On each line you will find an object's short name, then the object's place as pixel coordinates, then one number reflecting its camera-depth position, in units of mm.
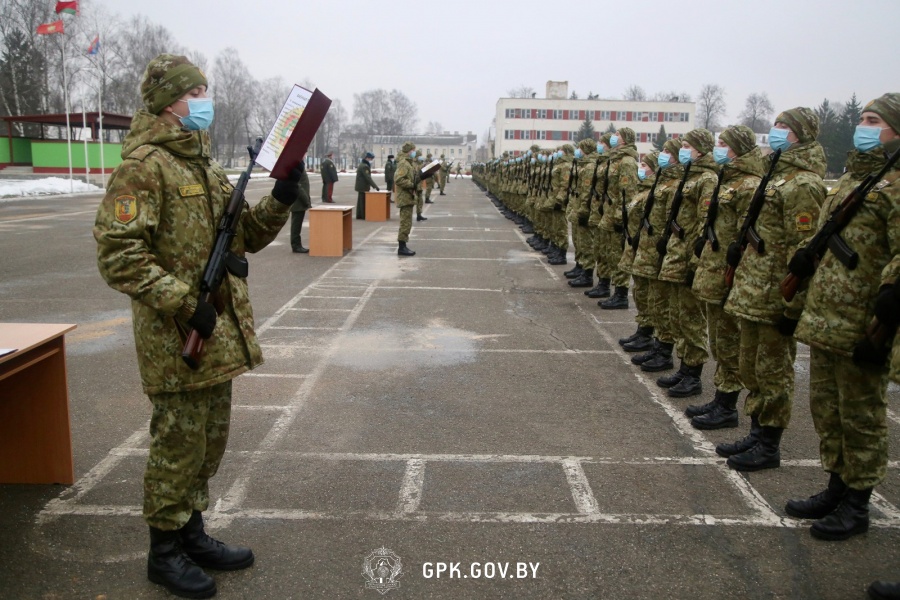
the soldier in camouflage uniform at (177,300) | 2811
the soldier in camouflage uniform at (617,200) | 9023
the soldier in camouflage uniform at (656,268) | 6480
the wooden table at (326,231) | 13281
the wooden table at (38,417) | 3857
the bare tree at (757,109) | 99162
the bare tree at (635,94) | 122231
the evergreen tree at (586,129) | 89994
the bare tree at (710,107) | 102938
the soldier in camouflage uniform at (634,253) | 7145
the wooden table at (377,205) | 21172
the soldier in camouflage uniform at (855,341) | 3367
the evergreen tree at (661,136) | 90062
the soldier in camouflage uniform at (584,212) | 10383
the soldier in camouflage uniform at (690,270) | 5766
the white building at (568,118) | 99188
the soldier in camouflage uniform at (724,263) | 4965
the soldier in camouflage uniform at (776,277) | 4293
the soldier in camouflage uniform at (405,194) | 13414
